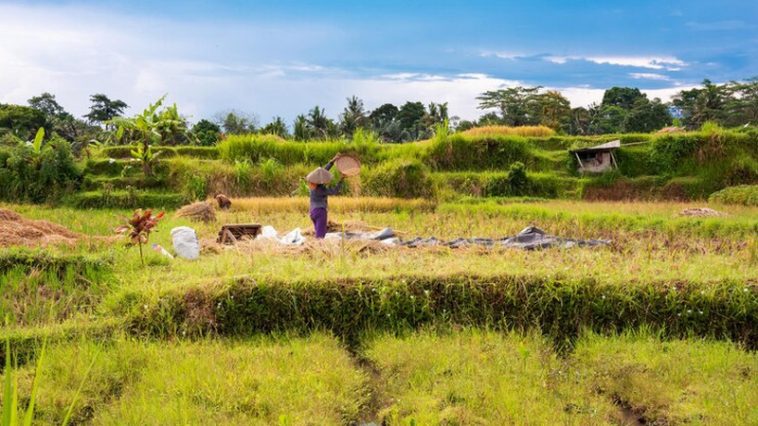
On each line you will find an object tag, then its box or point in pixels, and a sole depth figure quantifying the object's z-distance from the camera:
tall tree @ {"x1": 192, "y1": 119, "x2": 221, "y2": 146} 27.92
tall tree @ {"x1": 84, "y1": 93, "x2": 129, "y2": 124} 45.34
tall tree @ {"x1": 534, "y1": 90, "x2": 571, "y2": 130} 42.69
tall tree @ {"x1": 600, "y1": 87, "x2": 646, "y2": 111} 53.22
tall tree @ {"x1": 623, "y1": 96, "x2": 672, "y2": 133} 40.41
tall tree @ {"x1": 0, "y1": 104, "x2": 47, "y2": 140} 35.84
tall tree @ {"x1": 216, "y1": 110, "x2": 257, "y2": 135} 37.85
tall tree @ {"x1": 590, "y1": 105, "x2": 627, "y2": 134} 42.09
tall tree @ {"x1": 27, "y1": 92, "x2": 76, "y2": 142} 37.72
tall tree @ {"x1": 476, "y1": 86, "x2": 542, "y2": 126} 45.59
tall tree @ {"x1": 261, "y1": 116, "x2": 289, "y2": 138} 27.21
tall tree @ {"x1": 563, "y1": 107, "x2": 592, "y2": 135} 45.00
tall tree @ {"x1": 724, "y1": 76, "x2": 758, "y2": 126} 38.81
